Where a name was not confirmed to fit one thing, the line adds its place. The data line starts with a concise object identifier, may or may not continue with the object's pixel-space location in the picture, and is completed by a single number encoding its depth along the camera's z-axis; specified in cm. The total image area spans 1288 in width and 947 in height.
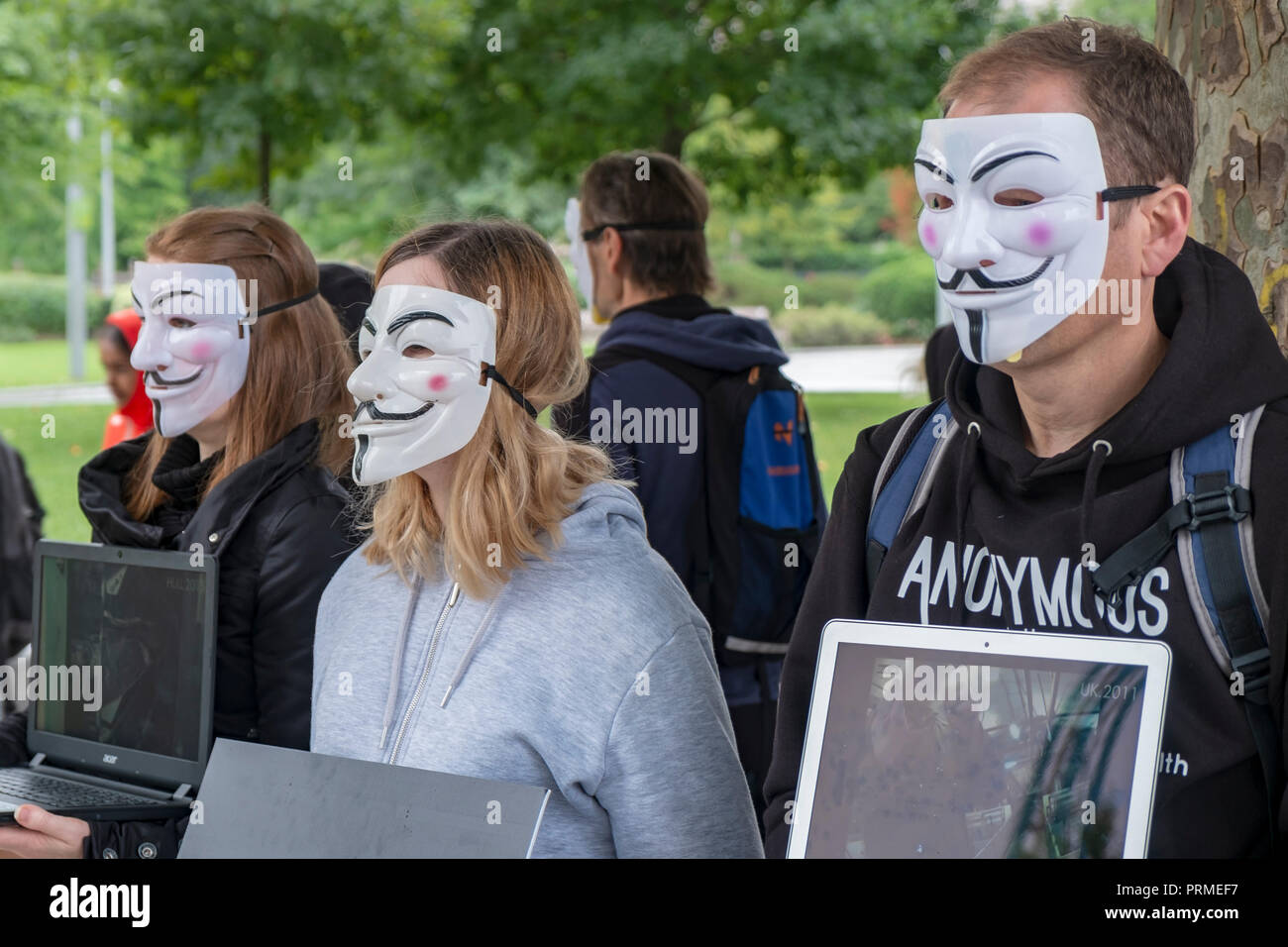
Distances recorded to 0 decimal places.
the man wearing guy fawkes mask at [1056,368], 193
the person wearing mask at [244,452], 301
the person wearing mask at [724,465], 419
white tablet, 162
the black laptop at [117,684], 279
